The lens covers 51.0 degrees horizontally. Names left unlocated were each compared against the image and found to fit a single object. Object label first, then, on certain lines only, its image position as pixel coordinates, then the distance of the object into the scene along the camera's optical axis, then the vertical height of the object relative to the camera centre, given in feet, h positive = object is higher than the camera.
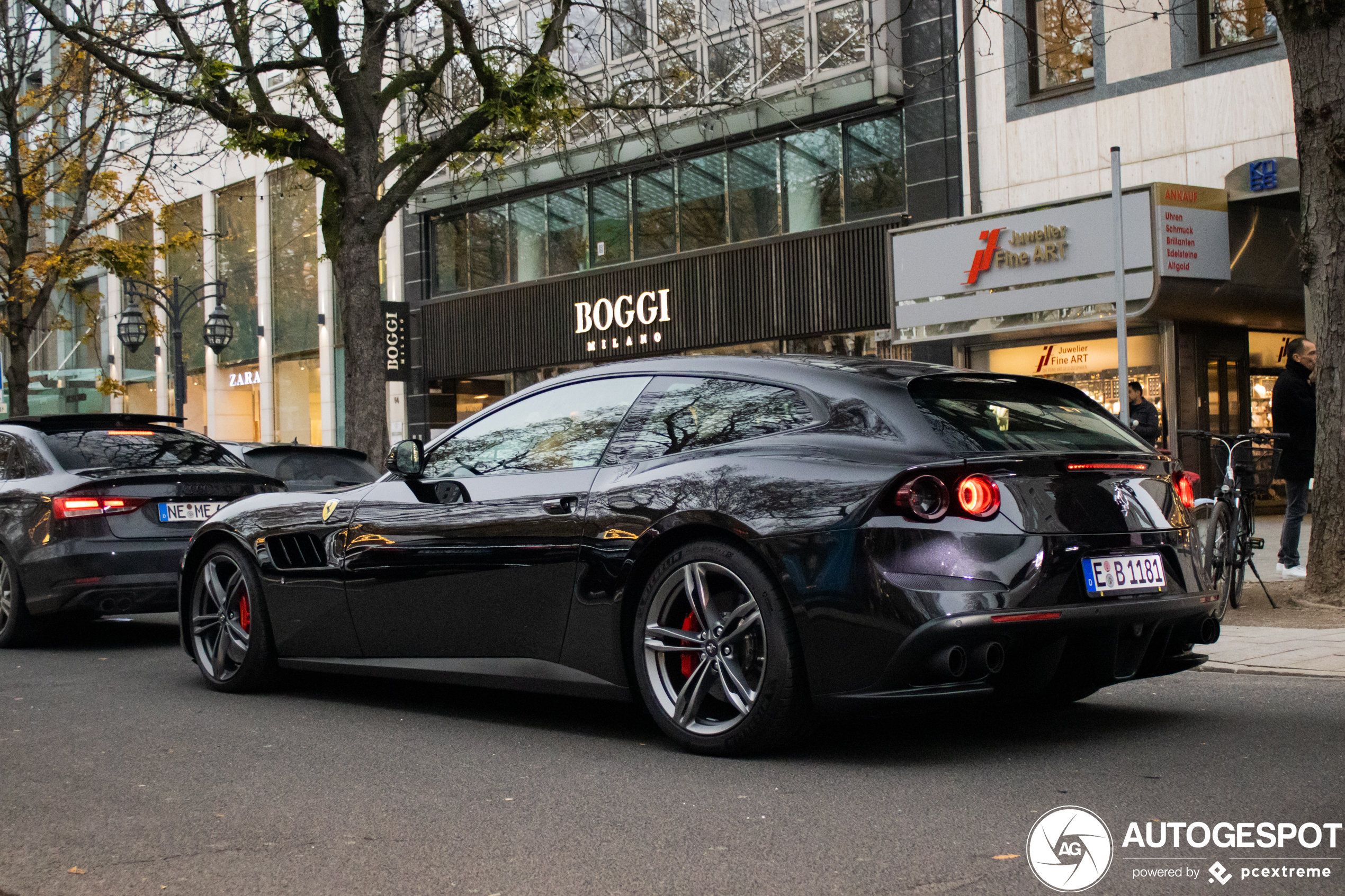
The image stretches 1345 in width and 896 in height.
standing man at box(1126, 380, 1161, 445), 53.36 +1.31
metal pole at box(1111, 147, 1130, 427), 34.78 +4.33
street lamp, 80.84 +8.80
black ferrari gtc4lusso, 14.62 -1.01
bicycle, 29.25 -1.79
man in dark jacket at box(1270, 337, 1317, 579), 34.88 +0.85
